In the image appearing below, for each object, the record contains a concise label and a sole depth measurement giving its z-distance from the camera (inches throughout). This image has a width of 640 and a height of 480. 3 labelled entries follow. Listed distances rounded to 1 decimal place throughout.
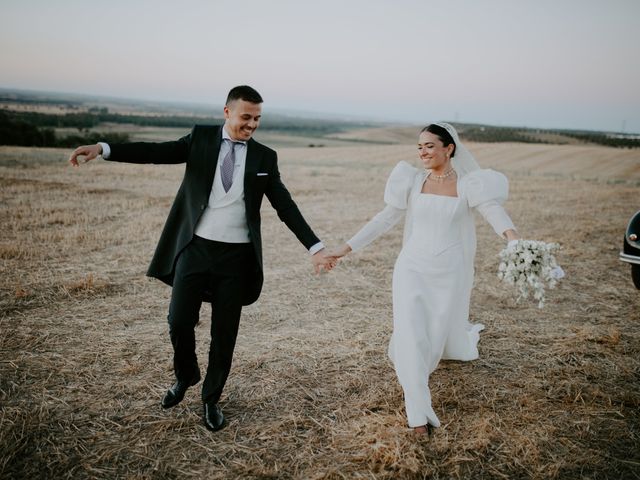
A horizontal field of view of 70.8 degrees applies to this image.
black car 294.5
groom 147.4
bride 155.3
